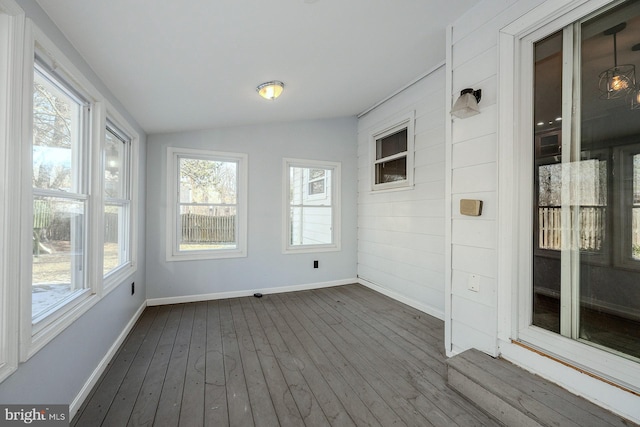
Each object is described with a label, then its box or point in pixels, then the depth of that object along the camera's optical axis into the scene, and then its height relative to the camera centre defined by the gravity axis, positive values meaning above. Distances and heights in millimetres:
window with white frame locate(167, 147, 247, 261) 3682 +103
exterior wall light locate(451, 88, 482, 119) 1962 +805
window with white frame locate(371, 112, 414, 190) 3551 +833
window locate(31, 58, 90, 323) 1459 +114
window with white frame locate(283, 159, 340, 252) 4293 +113
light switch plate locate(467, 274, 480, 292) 2008 -526
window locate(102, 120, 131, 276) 2460 +101
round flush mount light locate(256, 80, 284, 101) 2619 +1211
